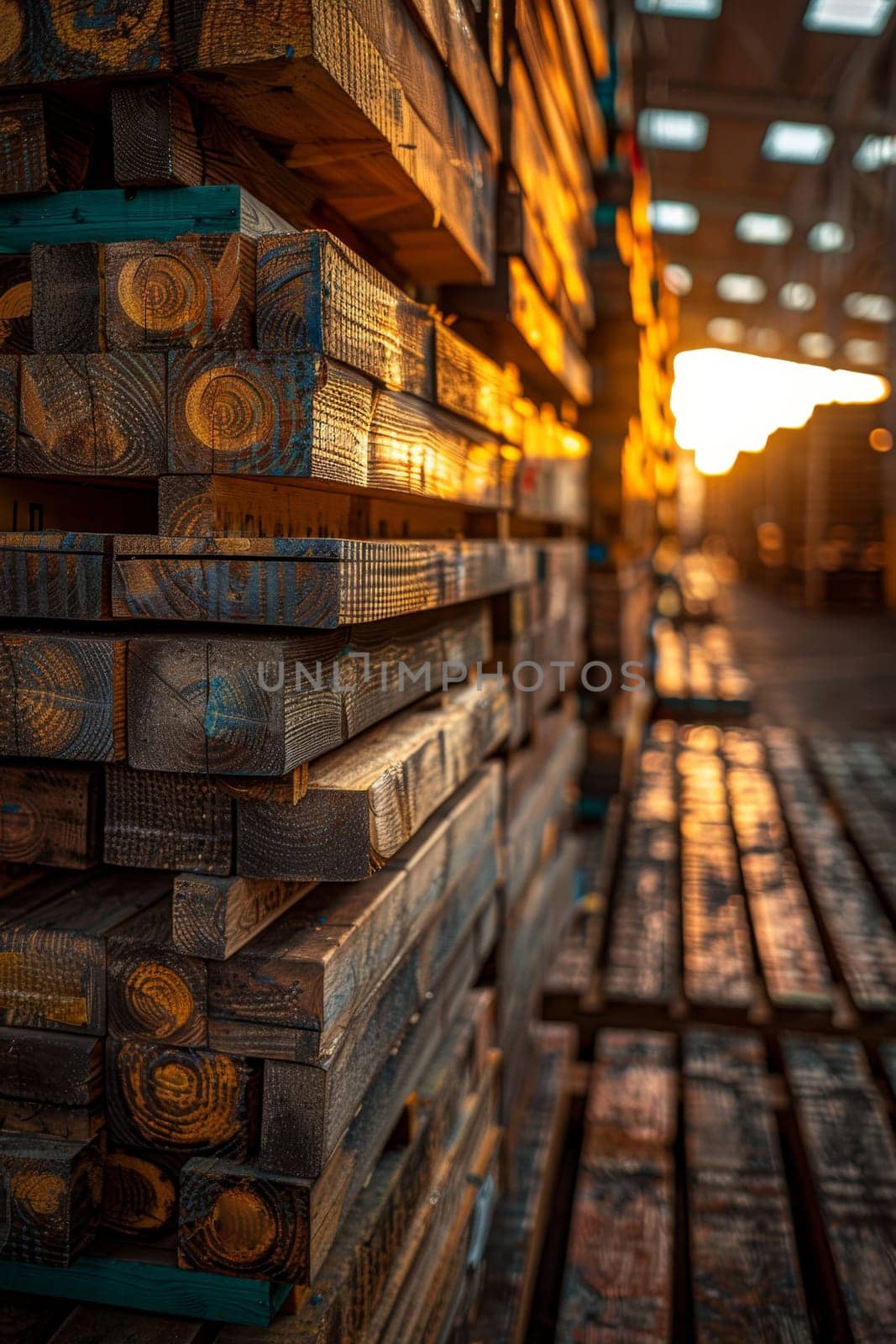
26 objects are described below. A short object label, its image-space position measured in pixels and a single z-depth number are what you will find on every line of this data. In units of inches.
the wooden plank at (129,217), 58.8
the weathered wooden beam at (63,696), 56.6
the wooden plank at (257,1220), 57.9
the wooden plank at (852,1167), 95.7
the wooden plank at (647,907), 150.8
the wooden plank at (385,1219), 61.2
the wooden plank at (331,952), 57.8
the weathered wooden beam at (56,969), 60.8
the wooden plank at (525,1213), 93.0
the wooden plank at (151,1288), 59.9
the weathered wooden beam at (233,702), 55.0
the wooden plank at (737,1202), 94.7
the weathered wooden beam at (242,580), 56.4
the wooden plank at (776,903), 149.6
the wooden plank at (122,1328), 59.4
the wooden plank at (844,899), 150.5
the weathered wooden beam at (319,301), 55.4
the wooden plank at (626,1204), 94.0
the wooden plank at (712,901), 150.6
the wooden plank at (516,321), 99.3
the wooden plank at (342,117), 54.4
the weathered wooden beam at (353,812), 59.0
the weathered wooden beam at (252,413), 55.2
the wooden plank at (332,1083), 57.9
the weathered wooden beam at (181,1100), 59.4
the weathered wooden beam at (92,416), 57.2
